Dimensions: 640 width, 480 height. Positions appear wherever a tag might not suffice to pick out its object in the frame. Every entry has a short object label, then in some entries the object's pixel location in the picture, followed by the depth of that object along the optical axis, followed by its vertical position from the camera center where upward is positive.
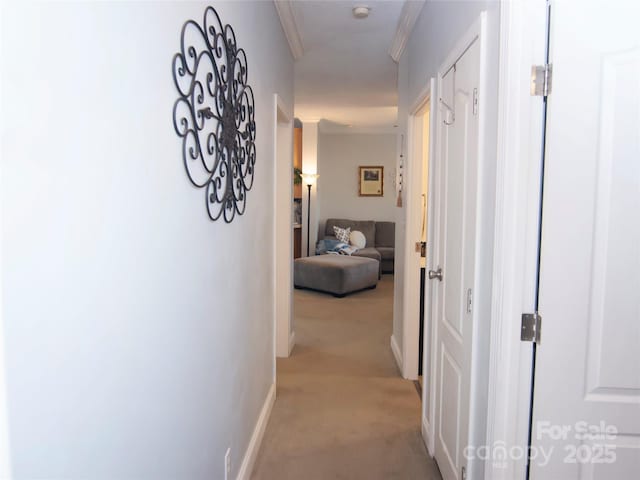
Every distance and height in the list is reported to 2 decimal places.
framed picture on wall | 8.82 +0.50
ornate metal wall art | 1.27 +0.30
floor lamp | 7.70 +0.49
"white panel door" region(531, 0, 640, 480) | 1.25 -0.11
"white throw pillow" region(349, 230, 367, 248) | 8.18 -0.55
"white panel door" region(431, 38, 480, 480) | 1.75 -0.18
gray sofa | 8.49 -0.42
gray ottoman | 6.29 -0.92
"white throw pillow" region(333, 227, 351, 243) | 8.20 -0.46
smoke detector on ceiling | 2.96 +1.28
